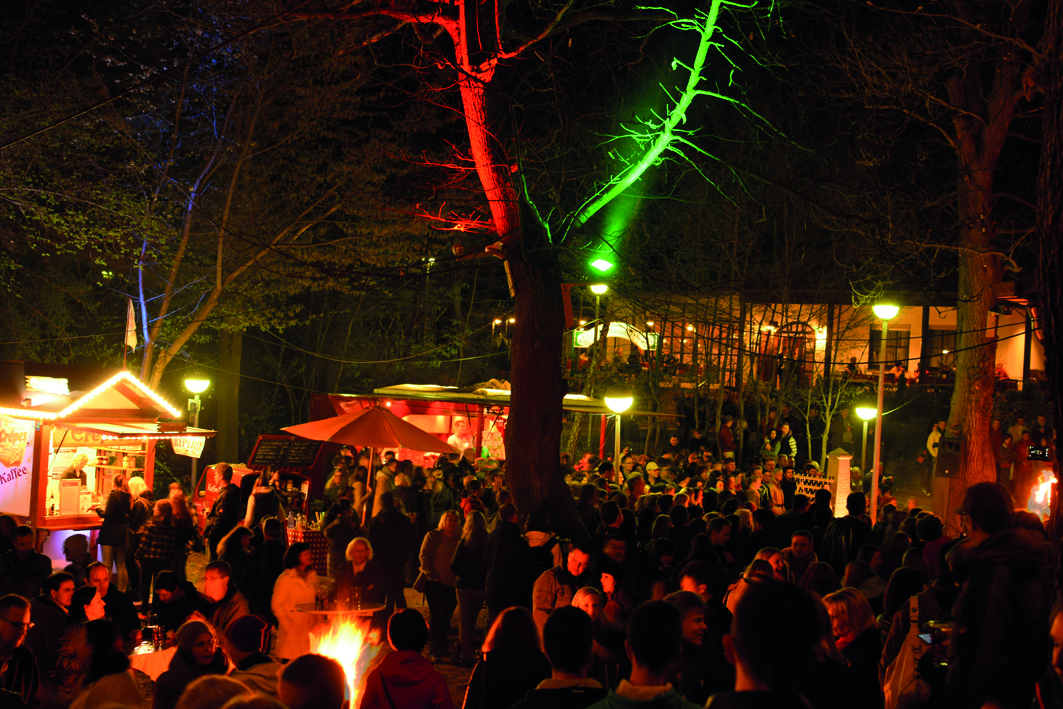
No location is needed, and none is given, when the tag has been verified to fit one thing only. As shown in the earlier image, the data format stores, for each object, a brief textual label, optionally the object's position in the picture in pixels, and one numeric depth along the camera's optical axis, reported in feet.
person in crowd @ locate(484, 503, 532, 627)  25.43
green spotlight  40.24
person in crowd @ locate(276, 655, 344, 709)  10.52
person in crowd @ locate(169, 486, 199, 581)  33.60
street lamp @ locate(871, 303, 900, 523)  42.78
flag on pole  48.85
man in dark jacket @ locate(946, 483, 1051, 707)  12.42
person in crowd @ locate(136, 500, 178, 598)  31.73
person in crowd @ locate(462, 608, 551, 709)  14.40
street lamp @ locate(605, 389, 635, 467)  45.03
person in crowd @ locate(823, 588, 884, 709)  15.81
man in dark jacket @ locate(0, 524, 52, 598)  25.13
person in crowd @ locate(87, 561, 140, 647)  20.29
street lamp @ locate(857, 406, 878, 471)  53.50
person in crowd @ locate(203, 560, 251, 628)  21.71
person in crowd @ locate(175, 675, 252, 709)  10.23
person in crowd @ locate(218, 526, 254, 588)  26.66
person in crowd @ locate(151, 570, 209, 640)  21.16
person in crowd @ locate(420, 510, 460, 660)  29.25
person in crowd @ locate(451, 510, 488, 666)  28.14
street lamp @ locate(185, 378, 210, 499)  64.75
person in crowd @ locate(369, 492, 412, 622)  30.45
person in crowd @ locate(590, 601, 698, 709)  10.23
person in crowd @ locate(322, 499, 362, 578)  31.04
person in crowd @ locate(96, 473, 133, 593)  36.65
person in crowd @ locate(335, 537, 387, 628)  25.30
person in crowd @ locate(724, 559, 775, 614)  17.66
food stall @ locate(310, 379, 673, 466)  63.52
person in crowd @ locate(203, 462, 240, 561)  37.22
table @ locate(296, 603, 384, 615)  23.11
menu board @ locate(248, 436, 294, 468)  50.96
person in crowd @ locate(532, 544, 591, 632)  21.47
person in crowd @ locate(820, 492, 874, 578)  28.68
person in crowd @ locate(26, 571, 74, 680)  18.04
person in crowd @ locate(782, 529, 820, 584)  24.77
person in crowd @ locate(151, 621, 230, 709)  15.11
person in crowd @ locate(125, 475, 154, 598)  36.09
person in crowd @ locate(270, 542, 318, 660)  22.80
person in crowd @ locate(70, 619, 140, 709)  14.42
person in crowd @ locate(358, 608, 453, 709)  14.12
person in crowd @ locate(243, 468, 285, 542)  38.06
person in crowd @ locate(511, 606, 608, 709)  11.81
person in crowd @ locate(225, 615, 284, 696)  15.25
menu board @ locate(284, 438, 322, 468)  52.60
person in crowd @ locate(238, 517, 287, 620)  26.37
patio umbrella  40.60
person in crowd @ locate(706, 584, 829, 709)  8.16
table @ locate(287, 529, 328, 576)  37.15
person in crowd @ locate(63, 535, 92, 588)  25.48
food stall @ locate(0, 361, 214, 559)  38.60
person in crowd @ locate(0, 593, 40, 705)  15.46
